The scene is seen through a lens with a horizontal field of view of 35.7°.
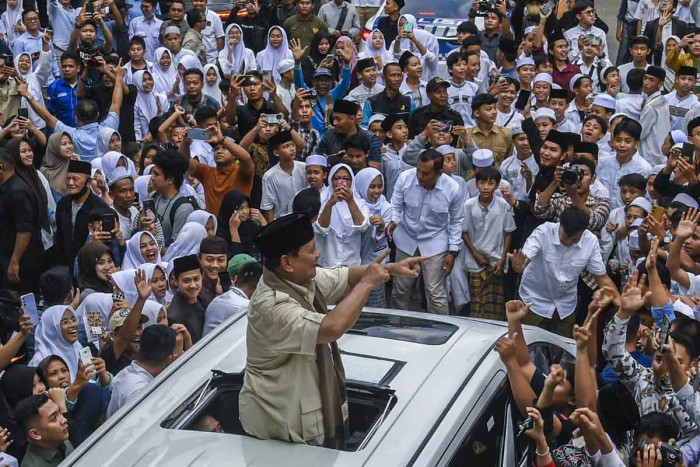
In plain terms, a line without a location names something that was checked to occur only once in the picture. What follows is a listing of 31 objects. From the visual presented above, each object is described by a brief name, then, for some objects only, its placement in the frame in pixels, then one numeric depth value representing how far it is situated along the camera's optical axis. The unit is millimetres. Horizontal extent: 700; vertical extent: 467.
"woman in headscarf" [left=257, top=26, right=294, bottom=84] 13352
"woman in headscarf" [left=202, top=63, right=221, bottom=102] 12617
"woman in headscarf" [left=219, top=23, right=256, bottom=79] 13586
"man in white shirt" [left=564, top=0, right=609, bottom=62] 13836
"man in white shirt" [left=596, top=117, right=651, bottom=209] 9797
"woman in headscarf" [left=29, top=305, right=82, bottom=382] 7031
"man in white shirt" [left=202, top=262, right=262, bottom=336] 7082
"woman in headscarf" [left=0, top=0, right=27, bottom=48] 14656
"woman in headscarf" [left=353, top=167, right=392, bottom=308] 8977
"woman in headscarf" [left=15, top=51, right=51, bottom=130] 11859
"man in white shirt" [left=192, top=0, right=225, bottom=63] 14422
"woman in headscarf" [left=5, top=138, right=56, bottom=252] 9359
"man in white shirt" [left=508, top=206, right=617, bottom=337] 8102
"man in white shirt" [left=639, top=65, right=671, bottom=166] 10953
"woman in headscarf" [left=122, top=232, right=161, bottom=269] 8125
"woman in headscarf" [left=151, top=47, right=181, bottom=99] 12625
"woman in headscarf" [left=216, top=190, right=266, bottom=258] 8719
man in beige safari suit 4352
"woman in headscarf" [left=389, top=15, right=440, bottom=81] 13070
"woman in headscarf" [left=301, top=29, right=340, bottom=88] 13539
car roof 4160
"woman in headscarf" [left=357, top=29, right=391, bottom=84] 13256
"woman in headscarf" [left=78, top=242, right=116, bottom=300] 7879
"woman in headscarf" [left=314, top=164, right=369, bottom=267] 8773
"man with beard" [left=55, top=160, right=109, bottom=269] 8953
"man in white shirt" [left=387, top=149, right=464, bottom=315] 8914
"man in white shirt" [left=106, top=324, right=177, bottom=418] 5934
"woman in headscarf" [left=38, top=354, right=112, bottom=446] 6043
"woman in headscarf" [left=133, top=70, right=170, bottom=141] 12039
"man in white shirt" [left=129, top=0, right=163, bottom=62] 14344
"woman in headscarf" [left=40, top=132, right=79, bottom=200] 10016
